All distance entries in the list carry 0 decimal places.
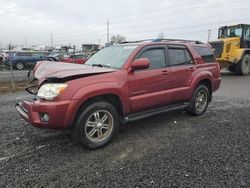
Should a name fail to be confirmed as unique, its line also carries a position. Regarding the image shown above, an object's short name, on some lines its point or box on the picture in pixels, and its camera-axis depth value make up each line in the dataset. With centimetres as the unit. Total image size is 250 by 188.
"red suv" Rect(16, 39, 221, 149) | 286
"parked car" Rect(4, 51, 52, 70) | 1712
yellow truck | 1171
